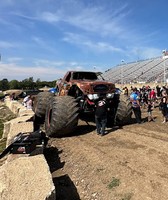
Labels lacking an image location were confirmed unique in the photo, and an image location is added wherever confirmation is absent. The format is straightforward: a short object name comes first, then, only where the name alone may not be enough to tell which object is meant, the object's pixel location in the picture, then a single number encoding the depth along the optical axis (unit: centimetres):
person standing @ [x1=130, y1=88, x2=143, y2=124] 744
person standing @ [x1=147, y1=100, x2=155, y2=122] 809
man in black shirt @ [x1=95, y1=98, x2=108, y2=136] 601
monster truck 571
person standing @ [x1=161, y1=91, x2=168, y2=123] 772
